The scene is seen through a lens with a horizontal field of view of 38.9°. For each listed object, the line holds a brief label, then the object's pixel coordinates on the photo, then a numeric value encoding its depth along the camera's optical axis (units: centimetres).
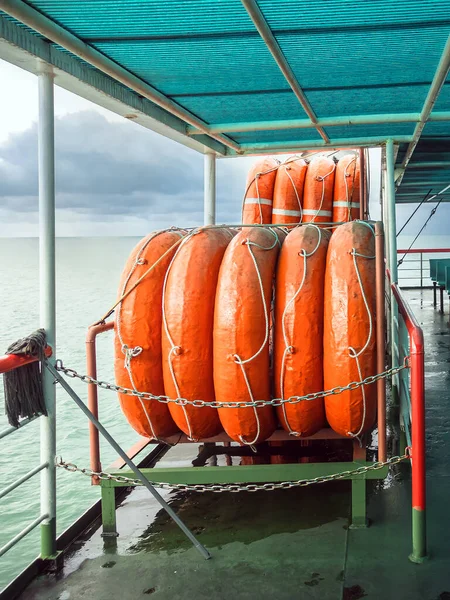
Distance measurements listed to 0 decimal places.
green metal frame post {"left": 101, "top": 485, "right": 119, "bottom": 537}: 364
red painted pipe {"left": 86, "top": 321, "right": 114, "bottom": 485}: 363
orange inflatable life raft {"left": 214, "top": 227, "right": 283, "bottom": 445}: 353
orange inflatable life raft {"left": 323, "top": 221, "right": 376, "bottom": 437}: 349
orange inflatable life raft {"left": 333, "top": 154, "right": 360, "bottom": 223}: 622
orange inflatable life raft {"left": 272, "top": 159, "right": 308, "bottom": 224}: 638
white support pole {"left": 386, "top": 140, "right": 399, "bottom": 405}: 566
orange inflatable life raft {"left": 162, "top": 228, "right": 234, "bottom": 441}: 361
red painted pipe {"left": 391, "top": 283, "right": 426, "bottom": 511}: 299
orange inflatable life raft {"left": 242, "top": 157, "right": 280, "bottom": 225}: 654
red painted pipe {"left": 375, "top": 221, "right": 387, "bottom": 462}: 349
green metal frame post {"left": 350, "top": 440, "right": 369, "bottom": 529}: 353
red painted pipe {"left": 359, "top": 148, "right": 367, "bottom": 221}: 610
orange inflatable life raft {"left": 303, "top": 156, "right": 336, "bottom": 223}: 630
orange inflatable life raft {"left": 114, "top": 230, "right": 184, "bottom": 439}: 370
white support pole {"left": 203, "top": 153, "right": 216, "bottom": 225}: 644
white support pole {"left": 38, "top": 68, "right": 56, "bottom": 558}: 327
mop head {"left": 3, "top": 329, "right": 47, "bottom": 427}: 296
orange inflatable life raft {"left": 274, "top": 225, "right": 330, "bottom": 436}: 358
